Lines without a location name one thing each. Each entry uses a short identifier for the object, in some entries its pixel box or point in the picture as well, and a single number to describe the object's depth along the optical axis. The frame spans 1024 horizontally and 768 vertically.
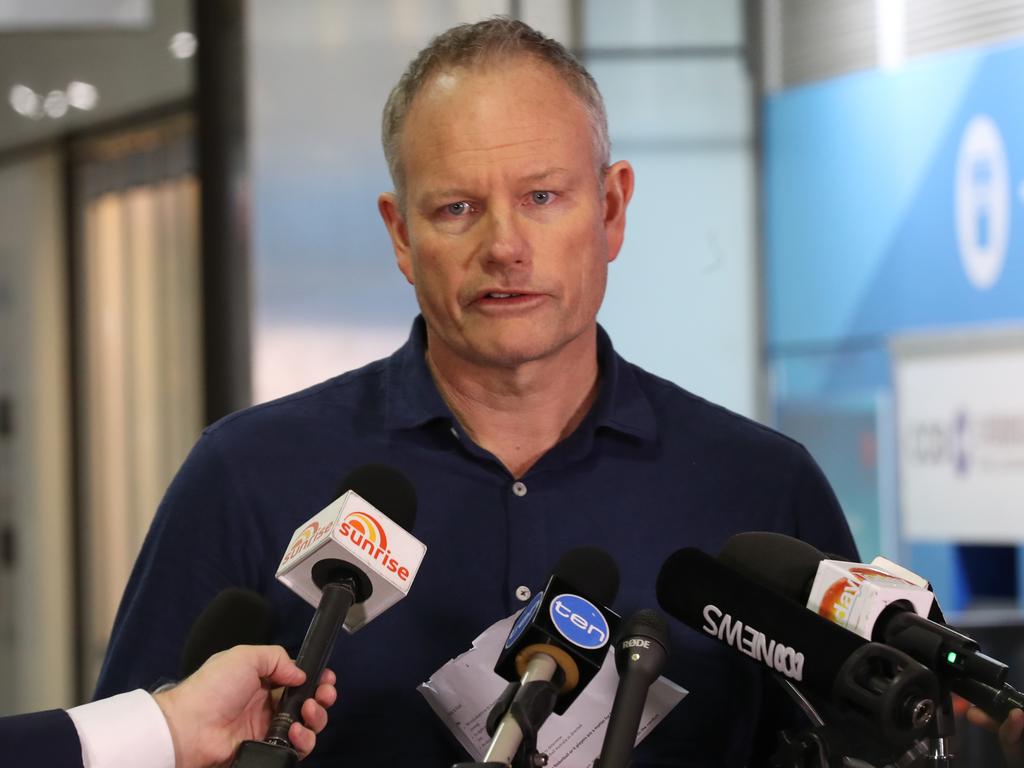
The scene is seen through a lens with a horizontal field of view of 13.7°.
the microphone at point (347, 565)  2.84
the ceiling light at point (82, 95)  6.08
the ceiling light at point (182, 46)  5.75
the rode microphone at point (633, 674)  2.75
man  3.16
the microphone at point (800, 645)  2.74
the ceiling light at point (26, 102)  6.05
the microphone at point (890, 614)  2.76
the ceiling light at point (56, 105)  6.09
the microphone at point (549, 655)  2.77
